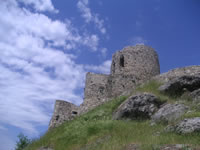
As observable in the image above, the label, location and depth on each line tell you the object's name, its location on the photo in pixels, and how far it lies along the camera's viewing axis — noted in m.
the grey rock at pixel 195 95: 8.46
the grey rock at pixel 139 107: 8.84
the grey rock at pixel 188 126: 5.56
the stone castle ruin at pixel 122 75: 16.72
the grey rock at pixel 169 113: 7.17
